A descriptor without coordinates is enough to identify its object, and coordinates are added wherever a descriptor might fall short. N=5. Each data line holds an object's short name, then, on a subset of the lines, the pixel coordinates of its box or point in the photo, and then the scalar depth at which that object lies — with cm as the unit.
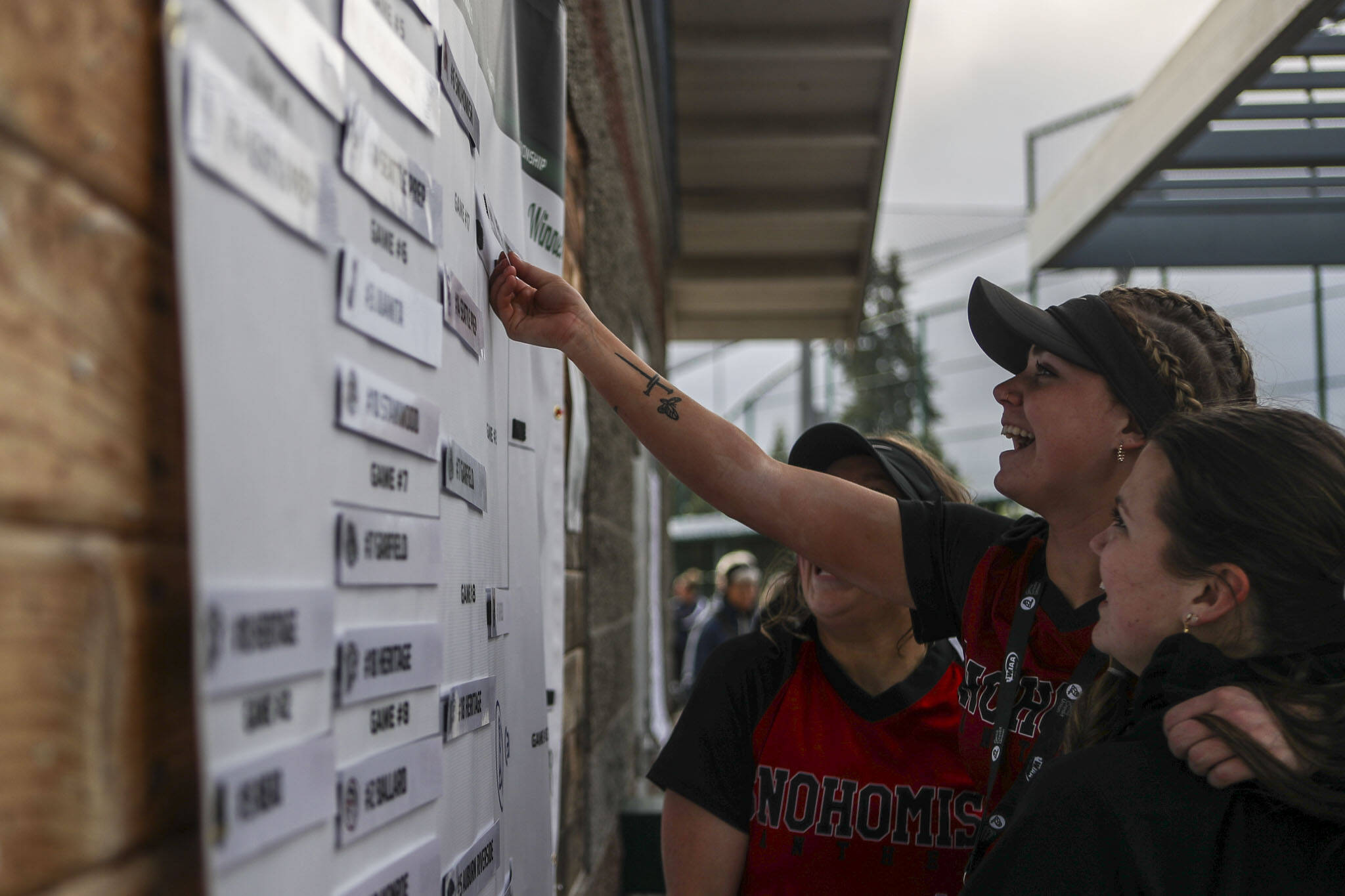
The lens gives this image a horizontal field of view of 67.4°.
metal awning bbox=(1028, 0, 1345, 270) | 397
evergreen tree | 2147
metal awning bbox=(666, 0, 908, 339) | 437
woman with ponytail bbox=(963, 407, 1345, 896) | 121
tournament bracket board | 61
